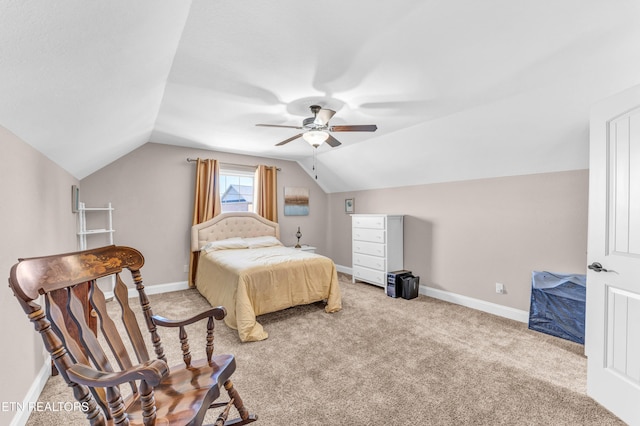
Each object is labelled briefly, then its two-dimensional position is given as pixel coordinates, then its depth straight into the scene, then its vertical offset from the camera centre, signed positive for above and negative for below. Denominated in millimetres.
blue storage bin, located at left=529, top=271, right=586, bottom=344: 2729 -984
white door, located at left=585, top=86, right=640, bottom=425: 1730 -324
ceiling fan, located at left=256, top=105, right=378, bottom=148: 2734 +861
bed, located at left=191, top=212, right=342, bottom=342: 3058 -850
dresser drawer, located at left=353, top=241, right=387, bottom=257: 4552 -677
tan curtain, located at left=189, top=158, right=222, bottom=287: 4703 +225
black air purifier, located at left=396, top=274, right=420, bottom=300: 4160 -1171
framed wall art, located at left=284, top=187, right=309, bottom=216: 5816 +163
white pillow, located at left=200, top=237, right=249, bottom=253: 4430 -588
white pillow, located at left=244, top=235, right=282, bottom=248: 4734 -576
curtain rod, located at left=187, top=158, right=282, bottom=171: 4711 +828
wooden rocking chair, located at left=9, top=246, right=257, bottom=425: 1020 -616
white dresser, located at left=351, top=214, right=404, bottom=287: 4511 -633
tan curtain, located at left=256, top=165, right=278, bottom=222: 5391 +325
